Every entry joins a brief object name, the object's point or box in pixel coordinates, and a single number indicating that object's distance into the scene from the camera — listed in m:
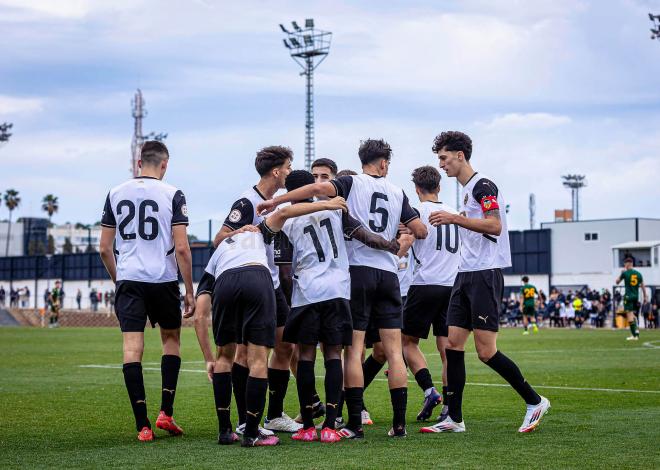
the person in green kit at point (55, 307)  50.96
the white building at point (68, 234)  165.75
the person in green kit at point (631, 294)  28.17
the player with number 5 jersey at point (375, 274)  8.18
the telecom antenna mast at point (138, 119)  98.94
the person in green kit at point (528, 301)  39.19
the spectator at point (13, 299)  77.88
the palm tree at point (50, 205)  126.88
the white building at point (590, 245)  72.59
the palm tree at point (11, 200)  124.00
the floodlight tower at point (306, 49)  61.56
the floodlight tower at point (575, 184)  108.44
